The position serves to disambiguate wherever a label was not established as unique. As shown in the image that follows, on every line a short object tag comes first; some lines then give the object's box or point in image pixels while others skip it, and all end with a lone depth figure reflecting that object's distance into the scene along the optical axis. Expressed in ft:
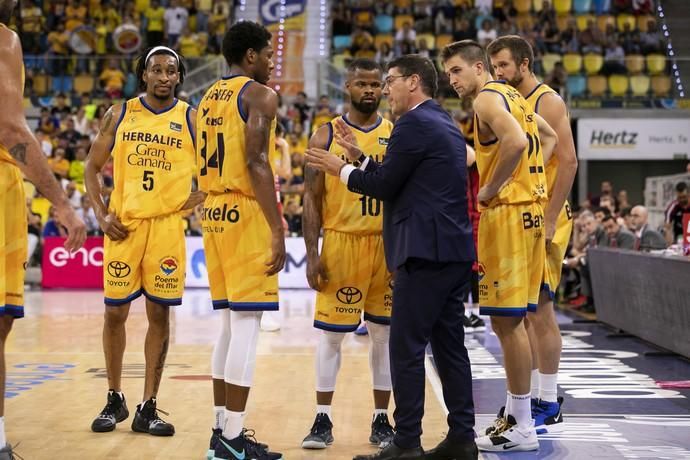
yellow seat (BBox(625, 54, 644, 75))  69.26
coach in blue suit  16.78
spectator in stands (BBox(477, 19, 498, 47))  79.52
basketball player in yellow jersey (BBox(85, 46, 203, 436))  20.97
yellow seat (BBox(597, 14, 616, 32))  83.76
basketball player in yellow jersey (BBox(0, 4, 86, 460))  14.92
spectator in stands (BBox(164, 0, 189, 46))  83.56
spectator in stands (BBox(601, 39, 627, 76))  70.74
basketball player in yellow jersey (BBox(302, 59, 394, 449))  19.60
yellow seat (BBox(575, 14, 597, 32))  84.48
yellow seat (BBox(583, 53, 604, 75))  72.43
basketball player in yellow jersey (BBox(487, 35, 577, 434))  20.51
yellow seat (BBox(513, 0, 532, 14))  85.56
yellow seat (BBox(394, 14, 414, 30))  85.13
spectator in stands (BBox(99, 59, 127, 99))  72.95
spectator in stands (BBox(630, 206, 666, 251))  40.96
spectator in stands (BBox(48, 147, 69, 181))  69.36
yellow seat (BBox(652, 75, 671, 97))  68.90
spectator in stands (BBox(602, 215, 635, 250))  43.39
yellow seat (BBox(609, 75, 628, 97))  71.00
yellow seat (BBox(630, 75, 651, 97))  69.51
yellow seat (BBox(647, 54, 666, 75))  68.64
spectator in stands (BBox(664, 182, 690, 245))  46.73
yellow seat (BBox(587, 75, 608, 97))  72.08
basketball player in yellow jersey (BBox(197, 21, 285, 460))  17.46
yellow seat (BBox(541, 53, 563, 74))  72.13
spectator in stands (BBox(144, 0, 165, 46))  81.97
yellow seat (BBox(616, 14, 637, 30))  82.95
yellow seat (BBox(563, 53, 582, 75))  73.41
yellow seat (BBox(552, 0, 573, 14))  85.92
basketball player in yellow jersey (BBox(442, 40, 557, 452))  18.63
